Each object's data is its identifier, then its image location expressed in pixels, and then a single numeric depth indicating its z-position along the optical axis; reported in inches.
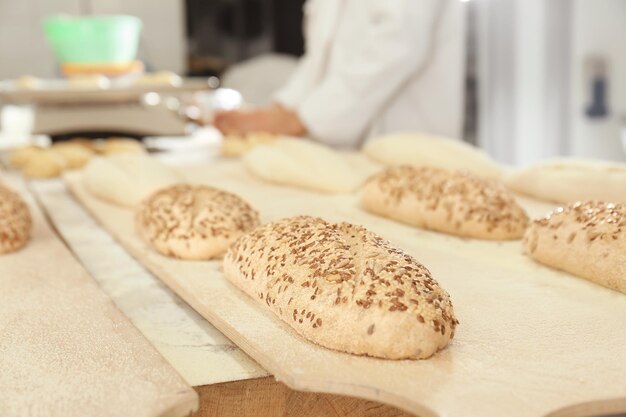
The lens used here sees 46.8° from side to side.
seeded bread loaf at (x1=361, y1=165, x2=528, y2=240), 64.9
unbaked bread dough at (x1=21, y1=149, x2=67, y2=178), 101.7
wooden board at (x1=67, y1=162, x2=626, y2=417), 35.1
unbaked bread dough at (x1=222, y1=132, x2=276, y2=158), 113.6
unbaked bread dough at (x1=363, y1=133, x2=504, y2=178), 89.6
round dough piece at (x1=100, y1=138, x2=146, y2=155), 113.3
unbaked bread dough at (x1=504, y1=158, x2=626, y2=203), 72.0
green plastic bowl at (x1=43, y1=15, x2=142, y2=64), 128.9
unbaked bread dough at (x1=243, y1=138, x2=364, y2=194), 85.7
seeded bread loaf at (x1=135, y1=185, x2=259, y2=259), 58.8
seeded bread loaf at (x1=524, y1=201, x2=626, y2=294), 50.7
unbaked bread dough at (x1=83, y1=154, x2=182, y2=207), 78.6
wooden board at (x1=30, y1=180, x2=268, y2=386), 40.3
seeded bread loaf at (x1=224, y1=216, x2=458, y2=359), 39.5
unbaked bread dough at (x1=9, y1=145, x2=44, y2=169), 106.1
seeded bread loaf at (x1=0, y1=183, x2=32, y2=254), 61.5
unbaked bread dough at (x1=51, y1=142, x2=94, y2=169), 105.8
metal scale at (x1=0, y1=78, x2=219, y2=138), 113.7
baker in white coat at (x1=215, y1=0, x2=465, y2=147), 104.7
